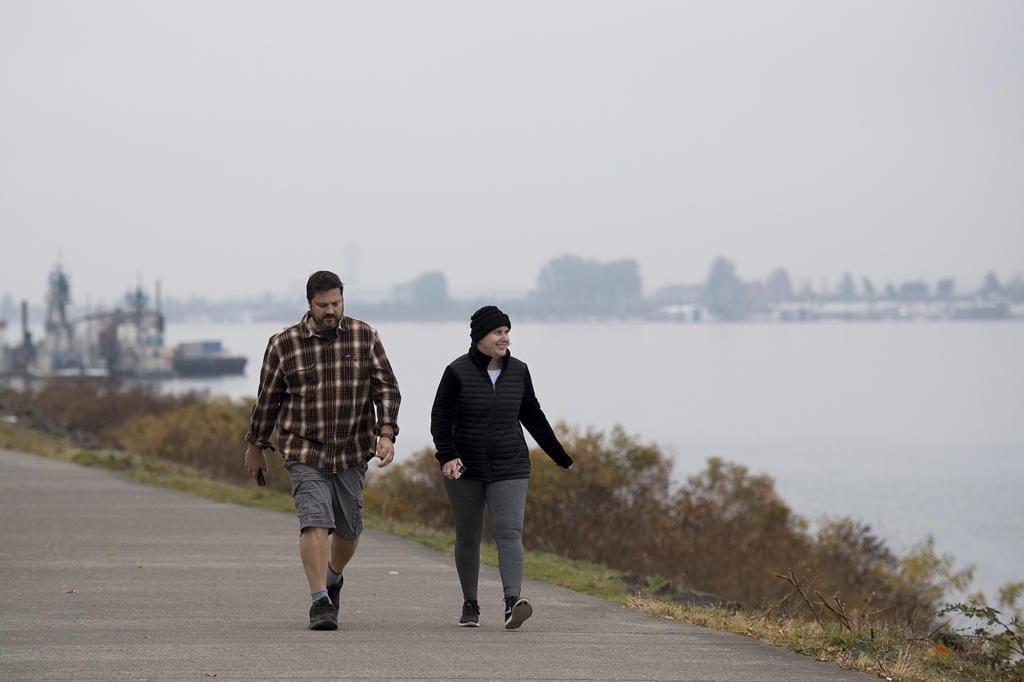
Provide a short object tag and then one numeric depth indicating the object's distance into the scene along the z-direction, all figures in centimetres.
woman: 1772
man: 1717
